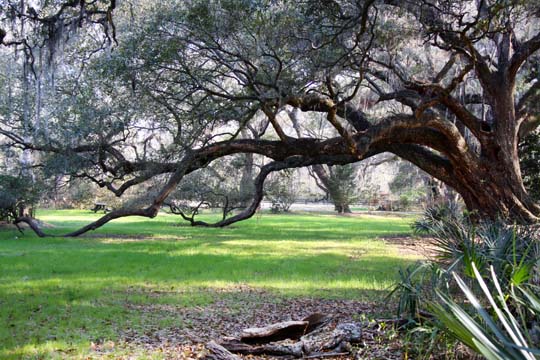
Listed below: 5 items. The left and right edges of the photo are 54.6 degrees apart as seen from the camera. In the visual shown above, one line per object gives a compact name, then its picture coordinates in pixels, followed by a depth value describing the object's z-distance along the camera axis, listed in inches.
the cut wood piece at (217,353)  189.2
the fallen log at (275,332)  209.2
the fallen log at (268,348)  194.7
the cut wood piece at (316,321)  227.0
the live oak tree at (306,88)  398.0
